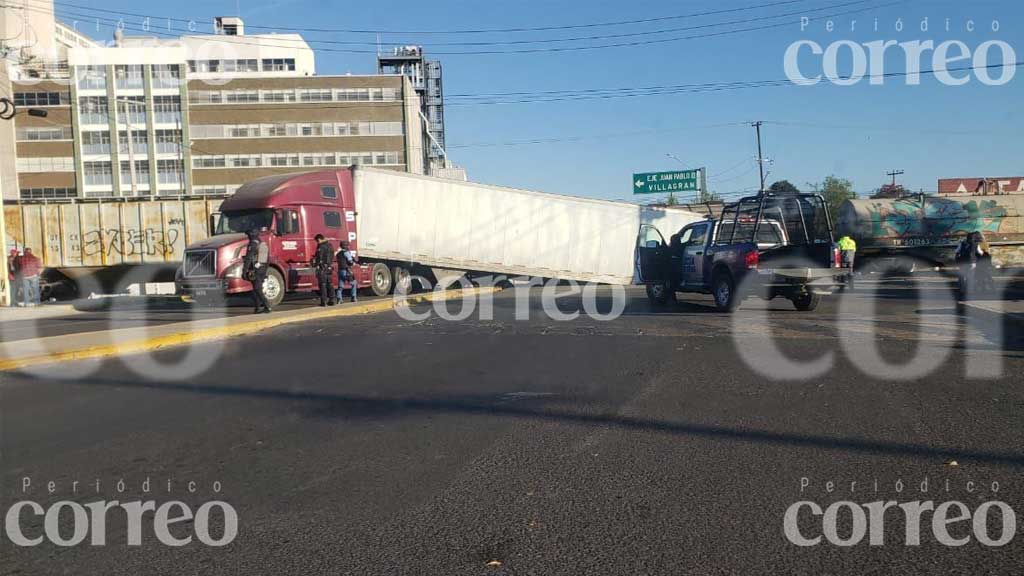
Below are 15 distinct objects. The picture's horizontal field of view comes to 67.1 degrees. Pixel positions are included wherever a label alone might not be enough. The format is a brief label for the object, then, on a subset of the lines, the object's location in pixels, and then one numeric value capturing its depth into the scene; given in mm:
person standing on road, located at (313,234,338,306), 17312
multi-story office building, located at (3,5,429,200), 70000
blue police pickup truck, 14328
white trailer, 21906
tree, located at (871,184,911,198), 48438
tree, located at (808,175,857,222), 61562
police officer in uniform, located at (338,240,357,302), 18219
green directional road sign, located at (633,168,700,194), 51719
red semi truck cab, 18094
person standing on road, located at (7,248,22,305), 22597
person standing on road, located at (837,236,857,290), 23341
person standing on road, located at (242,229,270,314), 15453
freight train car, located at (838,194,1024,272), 30406
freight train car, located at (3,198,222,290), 26344
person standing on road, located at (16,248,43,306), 22000
